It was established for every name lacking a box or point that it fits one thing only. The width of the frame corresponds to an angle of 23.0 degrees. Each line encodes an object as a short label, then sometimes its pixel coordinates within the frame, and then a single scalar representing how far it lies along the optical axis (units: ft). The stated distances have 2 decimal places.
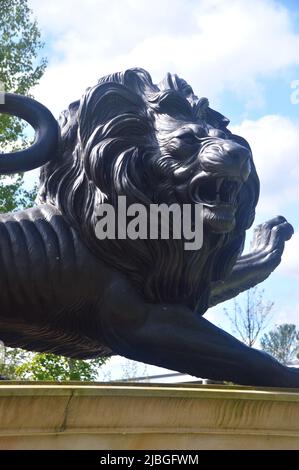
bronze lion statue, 12.12
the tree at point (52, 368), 37.22
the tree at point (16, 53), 42.68
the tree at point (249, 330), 67.86
